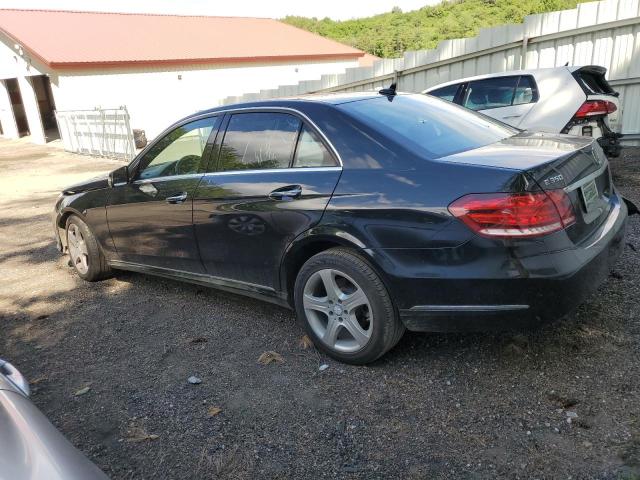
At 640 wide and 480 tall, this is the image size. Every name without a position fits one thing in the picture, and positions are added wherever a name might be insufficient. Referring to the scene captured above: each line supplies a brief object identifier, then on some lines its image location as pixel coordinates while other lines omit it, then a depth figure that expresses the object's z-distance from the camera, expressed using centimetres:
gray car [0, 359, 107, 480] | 162
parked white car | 692
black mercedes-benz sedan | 275
